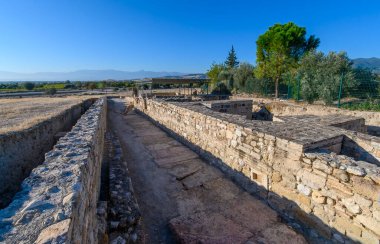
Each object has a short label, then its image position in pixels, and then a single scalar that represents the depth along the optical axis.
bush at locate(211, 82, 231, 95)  23.81
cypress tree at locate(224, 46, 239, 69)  53.56
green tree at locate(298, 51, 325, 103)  12.94
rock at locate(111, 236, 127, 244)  2.54
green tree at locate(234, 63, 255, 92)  26.30
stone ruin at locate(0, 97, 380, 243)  1.45
